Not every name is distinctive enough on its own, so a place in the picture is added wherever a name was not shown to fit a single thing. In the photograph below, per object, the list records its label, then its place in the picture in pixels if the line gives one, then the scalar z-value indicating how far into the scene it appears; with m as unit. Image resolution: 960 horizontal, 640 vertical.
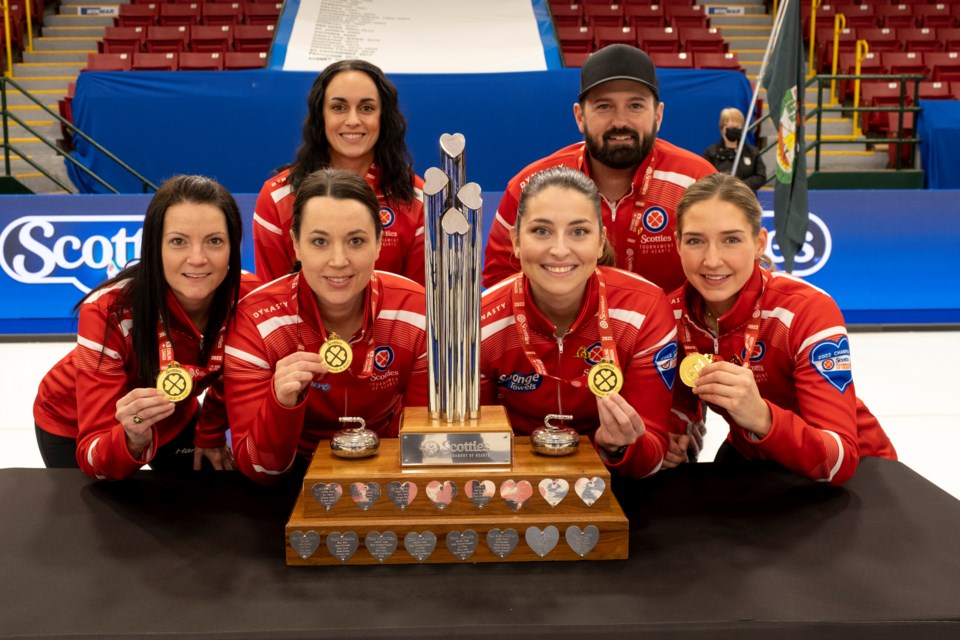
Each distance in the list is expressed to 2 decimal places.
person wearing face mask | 8.07
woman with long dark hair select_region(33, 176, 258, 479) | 2.33
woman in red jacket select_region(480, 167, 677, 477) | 2.19
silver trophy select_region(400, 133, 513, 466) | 1.75
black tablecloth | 1.46
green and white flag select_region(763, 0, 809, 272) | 5.22
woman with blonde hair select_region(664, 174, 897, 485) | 2.03
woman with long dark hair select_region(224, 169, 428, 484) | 2.09
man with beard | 3.05
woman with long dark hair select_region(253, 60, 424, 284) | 3.27
